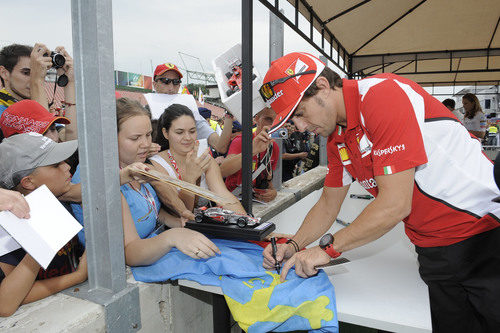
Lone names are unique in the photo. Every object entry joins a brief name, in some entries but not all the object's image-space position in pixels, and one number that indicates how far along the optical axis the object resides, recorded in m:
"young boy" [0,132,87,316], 1.20
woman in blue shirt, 1.46
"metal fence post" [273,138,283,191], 3.98
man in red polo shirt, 1.24
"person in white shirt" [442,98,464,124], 8.38
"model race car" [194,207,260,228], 1.57
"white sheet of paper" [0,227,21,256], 1.09
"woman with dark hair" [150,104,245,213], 2.08
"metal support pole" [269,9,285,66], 3.83
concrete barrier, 1.17
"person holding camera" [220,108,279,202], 2.97
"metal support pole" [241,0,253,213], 2.26
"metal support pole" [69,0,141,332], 1.27
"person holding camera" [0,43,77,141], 2.12
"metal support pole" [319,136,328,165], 6.62
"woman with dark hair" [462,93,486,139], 7.57
